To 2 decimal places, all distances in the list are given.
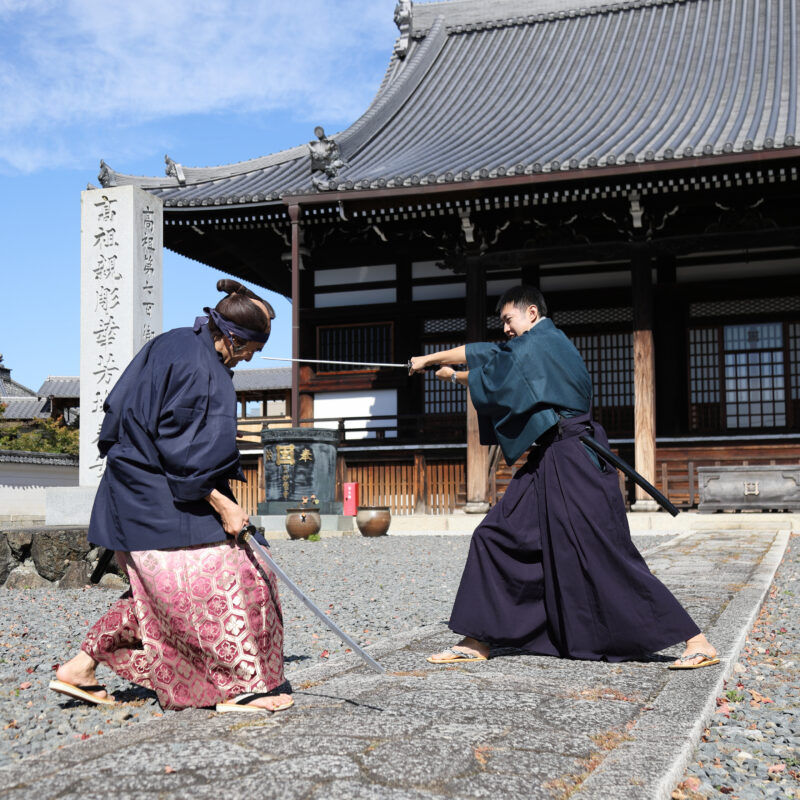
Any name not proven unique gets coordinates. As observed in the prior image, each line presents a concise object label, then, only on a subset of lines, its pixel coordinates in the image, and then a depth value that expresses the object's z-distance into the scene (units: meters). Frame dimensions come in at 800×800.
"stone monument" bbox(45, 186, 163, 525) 7.45
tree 25.89
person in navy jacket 2.81
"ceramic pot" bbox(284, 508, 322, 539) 10.89
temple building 12.25
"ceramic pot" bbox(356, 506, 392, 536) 11.35
